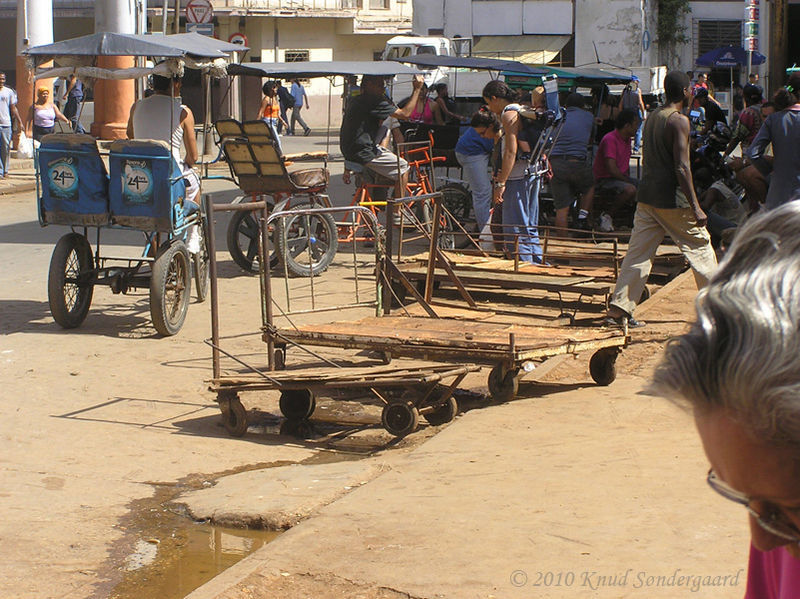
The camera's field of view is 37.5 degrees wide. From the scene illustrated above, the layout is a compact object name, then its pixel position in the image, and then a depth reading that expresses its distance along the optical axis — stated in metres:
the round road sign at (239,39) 27.57
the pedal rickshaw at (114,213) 8.69
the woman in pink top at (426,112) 18.02
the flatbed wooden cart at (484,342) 6.65
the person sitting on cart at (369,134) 12.28
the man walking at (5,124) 20.55
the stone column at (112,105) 23.94
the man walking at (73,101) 27.08
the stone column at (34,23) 22.78
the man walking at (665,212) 8.23
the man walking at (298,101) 35.81
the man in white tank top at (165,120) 9.57
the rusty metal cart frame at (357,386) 6.30
